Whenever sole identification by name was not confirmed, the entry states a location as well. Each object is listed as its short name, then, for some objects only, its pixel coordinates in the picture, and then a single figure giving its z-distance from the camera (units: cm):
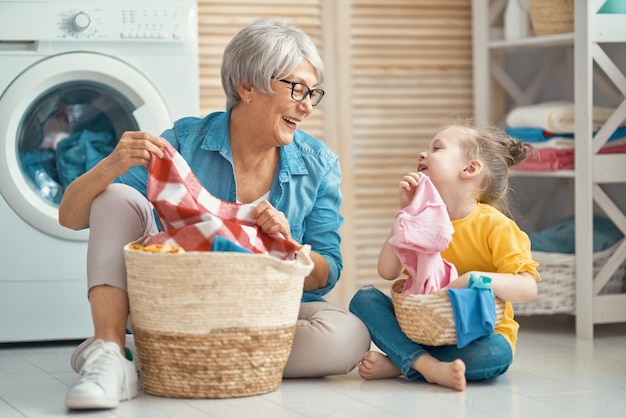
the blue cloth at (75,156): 406
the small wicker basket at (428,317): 303
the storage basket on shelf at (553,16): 436
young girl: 312
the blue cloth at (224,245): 280
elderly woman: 298
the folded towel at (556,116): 421
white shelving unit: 405
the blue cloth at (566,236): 437
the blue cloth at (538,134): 420
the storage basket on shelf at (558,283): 420
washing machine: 396
